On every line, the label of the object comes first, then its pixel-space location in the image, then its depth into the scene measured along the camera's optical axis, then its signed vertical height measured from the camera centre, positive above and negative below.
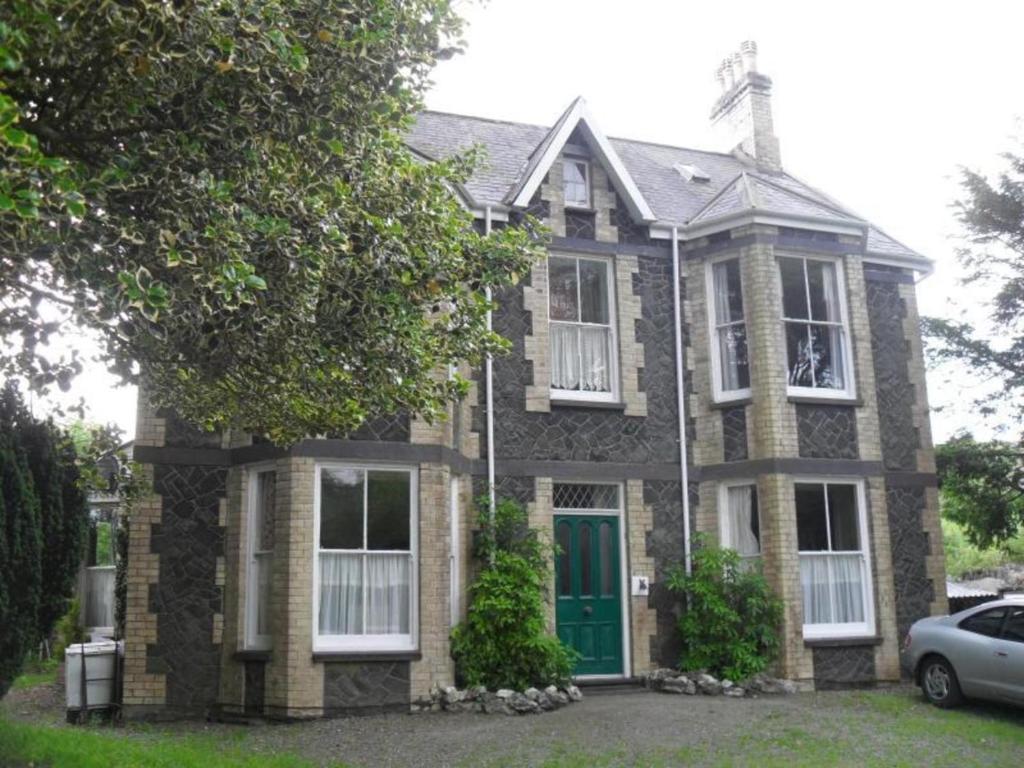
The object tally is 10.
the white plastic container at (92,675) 13.12 -1.18
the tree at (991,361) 17.58 +3.11
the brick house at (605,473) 13.07 +1.19
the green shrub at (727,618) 14.34 -0.75
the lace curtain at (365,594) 12.91 -0.30
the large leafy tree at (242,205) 6.80 +2.60
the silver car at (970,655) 12.27 -1.15
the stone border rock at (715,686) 13.92 -1.58
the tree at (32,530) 9.26 +0.40
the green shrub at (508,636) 13.15 -0.84
